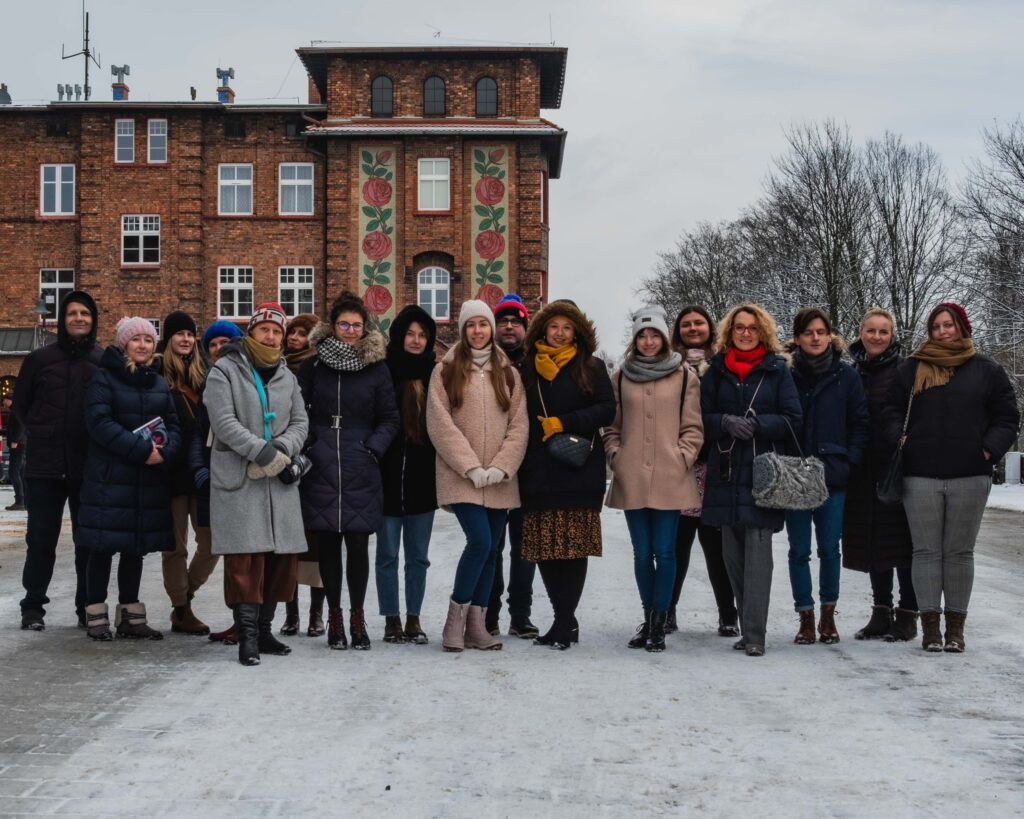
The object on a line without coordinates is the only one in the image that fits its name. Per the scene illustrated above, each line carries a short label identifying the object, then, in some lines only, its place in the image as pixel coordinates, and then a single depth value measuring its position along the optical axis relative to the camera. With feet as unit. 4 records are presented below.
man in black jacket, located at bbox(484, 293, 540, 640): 27.94
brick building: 142.00
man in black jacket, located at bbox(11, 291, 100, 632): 27.71
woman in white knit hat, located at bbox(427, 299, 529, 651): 25.64
